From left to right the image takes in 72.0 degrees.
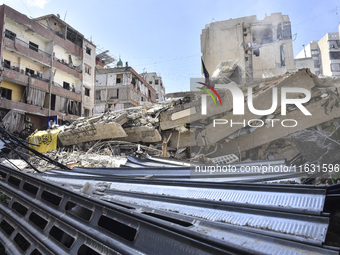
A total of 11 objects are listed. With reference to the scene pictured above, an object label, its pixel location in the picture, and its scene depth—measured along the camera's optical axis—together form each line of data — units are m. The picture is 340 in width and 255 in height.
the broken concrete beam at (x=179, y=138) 7.73
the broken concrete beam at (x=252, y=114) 6.11
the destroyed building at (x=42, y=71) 17.62
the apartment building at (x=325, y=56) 35.38
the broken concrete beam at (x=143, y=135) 8.23
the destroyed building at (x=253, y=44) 21.36
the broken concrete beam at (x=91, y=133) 8.65
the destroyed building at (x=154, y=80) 45.09
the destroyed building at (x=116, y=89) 28.22
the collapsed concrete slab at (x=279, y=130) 5.99
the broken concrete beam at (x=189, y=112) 7.01
